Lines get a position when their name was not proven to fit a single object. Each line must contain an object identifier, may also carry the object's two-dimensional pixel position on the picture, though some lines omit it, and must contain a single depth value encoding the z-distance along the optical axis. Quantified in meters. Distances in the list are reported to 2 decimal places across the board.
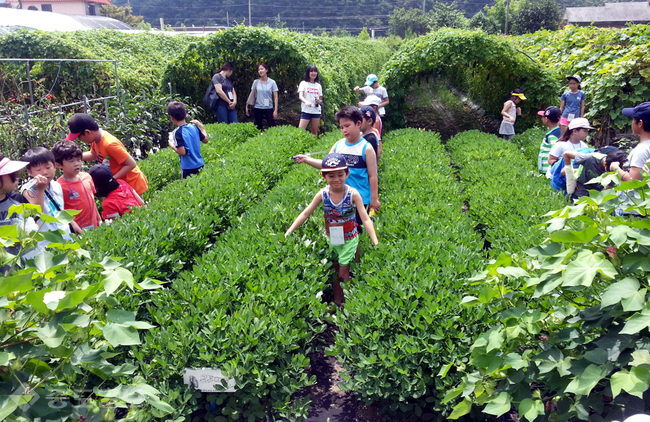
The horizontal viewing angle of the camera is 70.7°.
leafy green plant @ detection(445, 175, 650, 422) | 1.81
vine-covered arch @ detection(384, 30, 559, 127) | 13.21
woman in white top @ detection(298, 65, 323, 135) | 11.46
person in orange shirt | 5.33
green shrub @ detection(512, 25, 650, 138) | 10.58
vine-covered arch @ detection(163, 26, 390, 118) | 13.90
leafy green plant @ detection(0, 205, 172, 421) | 1.54
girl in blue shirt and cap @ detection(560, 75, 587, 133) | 10.41
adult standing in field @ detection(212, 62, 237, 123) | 11.84
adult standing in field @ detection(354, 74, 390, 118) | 11.45
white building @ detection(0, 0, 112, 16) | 68.62
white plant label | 3.18
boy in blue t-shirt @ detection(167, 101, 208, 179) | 6.70
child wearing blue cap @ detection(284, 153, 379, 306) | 4.49
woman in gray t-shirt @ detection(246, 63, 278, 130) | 12.12
